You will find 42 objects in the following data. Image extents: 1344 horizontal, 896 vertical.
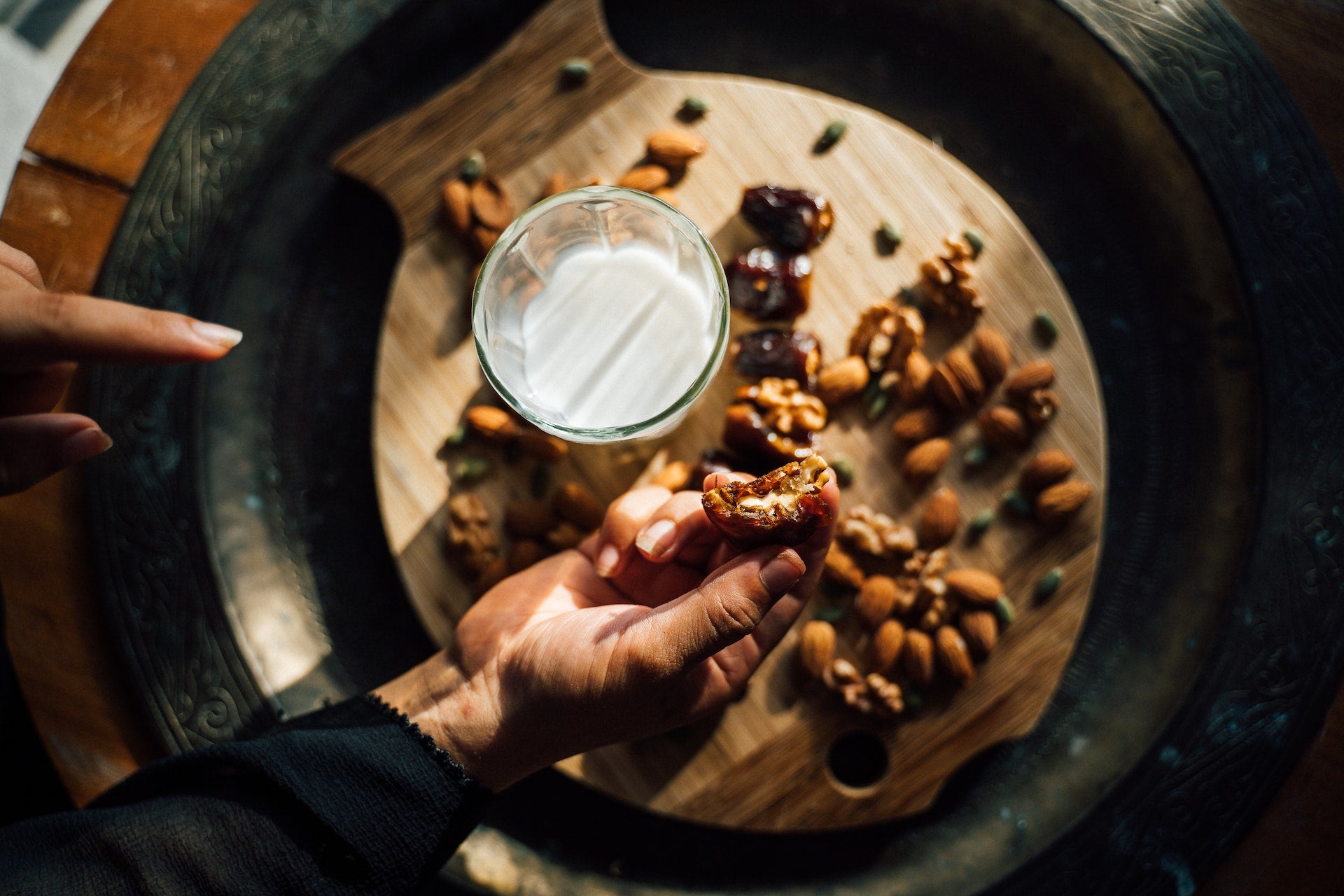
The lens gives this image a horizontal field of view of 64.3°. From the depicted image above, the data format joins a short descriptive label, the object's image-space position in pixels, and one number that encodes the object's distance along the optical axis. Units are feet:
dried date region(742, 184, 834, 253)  1.39
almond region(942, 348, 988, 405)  1.41
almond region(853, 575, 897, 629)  1.41
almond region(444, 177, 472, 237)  1.43
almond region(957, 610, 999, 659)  1.41
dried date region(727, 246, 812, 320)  1.38
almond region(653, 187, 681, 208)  1.43
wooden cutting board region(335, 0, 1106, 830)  1.42
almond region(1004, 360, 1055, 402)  1.40
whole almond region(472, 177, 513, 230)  1.43
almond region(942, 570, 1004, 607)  1.40
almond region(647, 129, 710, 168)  1.43
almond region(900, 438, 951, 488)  1.41
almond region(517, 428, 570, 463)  1.40
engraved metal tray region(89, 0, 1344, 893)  1.45
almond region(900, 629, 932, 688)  1.41
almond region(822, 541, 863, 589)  1.41
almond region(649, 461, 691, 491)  1.39
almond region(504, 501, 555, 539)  1.41
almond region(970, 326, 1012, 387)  1.41
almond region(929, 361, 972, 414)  1.40
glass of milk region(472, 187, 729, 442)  1.29
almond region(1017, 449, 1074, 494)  1.41
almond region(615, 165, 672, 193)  1.43
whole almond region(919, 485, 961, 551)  1.41
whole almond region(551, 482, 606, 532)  1.41
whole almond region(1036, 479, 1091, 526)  1.40
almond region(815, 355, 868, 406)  1.40
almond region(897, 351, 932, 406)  1.41
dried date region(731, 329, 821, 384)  1.38
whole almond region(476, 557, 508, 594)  1.40
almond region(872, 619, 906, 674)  1.41
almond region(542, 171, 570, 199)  1.44
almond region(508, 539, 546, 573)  1.41
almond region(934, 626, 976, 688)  1.40
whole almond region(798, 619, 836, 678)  1.40
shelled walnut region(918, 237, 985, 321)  1.40
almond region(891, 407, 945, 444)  1.41
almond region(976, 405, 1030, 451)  1.41
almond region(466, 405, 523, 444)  1.41
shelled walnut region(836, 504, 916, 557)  1.40
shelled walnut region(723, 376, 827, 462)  1.36
